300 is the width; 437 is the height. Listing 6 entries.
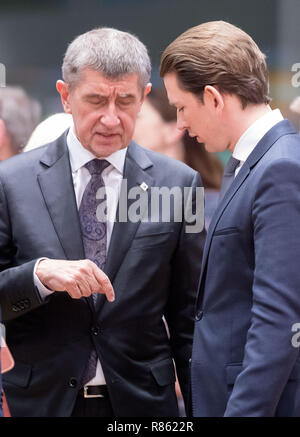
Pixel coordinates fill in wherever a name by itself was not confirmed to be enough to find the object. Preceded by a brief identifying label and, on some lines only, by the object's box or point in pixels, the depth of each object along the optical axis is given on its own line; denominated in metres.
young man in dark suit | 3.81
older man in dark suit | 4.77
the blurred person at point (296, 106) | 5.96
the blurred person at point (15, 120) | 7.62
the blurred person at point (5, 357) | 4.39
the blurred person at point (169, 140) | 8.80
